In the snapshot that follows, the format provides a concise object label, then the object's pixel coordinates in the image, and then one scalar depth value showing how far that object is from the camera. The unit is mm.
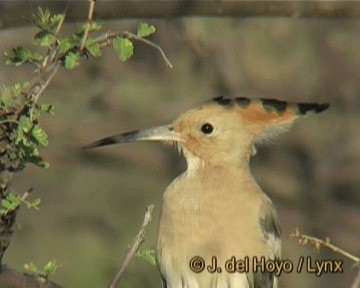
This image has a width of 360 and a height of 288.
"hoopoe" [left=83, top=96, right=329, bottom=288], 7406
